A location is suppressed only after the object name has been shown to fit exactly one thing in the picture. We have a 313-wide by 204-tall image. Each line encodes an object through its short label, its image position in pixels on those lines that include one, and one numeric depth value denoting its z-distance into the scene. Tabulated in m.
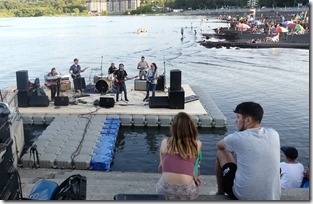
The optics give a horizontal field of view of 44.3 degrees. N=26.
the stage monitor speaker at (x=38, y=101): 12.62
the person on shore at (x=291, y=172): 5.22
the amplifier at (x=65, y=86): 14.77
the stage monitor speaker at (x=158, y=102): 12.25
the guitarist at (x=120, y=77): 12.67
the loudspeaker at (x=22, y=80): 11.95
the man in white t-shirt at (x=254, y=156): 3.27
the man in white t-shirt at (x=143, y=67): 15.09
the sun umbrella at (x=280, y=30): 40.53
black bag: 3.38
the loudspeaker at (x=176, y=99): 11.95
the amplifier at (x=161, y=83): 14.79
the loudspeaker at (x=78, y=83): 14.27
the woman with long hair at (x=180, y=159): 3.31
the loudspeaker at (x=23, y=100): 12.48
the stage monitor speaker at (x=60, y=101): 12.72
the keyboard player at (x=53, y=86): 13.03
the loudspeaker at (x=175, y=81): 11.72
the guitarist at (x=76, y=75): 14.00
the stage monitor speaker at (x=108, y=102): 12.41
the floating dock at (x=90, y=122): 8.00
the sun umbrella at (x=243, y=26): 47.92
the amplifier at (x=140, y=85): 15.12
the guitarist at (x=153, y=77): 12.69
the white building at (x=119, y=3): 189.62
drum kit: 13.99
